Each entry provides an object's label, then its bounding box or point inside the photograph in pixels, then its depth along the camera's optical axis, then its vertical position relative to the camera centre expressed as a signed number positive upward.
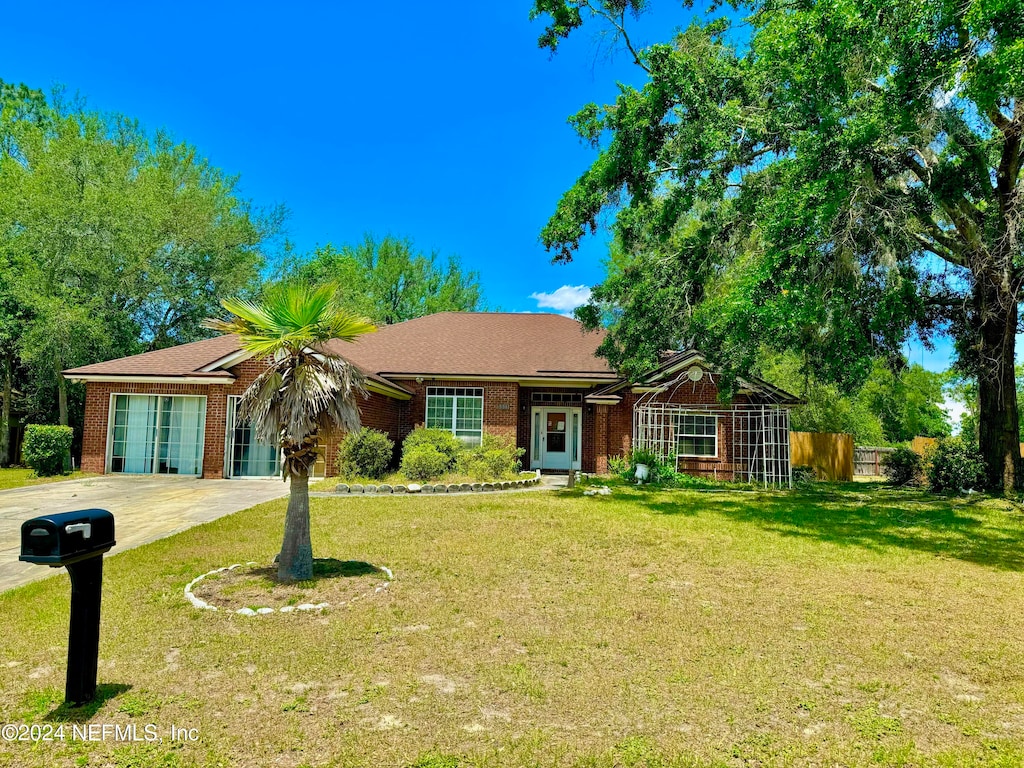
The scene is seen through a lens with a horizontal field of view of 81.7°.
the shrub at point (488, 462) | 15.16 -0.82
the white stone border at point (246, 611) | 5.13 -1.59
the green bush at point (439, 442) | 15.41 -0.33
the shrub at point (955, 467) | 15.26 -0.77
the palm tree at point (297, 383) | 6.02 +0.47
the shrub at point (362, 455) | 14.43 -0.64
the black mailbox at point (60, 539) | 3.11 -0.61
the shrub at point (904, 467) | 18.22 -0.94
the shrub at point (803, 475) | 18.86 -1.30
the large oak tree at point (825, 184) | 9.62 +5.40
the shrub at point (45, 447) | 15.91 -0.62
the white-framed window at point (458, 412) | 19.20 +0.59
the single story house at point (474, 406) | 16.58 +0.76
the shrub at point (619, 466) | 17.94 -1.04
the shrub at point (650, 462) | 17.20 -0.86
